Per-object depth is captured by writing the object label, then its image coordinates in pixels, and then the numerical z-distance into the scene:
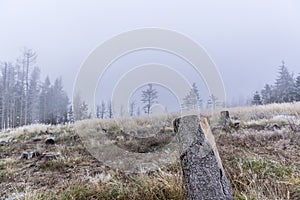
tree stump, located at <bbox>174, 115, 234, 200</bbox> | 2.79
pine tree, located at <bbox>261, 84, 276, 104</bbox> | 34.36
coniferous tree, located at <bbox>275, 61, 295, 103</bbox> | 31.66
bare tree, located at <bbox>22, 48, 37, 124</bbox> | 31.52
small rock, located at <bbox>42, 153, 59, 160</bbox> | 6.44
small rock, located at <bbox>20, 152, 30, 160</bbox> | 6.97
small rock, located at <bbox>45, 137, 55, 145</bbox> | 8.67
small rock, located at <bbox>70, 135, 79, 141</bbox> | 9.22
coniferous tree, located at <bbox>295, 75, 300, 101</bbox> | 31.38
